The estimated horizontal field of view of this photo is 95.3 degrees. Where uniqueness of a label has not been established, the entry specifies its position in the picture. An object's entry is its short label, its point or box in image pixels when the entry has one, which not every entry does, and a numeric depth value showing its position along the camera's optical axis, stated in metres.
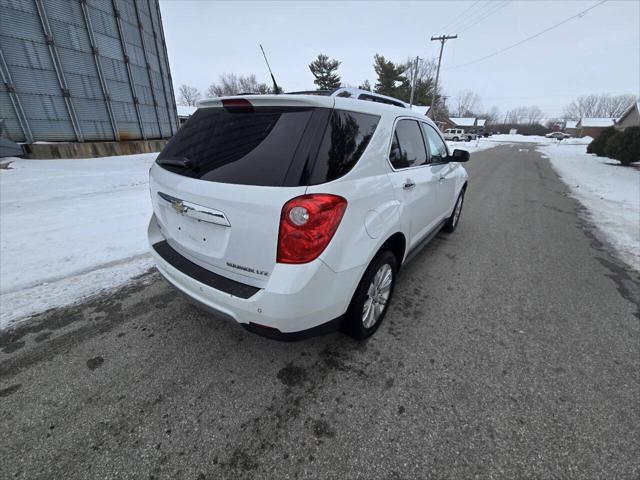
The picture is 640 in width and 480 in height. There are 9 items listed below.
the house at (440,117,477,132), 91.56
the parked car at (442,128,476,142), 48.09
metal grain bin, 9.34
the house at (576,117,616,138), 77.25
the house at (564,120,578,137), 97.96
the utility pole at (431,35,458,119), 30.23
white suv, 1.67
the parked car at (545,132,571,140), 71.38
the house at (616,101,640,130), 34.34
